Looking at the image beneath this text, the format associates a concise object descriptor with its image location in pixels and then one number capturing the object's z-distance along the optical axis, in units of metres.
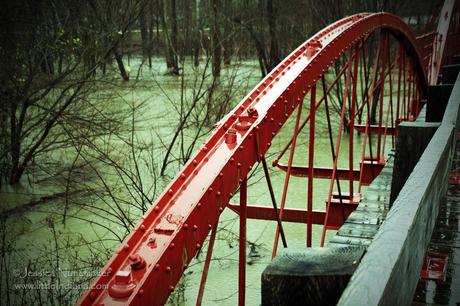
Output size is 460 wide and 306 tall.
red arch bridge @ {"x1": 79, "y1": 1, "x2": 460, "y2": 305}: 2.08
